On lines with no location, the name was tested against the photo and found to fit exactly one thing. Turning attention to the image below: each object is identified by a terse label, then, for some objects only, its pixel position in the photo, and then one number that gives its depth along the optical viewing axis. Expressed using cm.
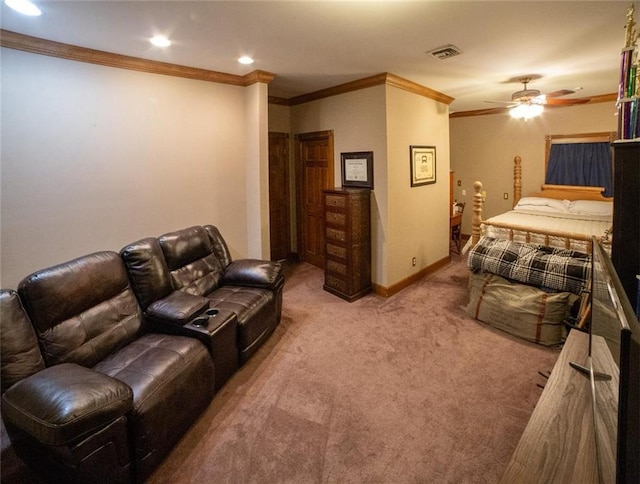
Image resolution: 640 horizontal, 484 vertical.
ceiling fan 412
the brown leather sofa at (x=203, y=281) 276
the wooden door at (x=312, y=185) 505
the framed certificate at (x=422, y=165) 460
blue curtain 552
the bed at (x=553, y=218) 393
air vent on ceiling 305
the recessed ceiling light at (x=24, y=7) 217
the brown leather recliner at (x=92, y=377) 160
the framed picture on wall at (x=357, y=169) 435
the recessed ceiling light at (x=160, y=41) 279
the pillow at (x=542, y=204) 552
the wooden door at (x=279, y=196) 550
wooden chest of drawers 418
